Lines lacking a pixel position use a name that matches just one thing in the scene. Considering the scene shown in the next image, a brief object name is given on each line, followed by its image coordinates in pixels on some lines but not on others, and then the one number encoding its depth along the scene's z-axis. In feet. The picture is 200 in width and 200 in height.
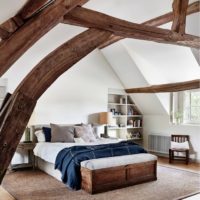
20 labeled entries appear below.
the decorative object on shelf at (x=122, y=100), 25.82
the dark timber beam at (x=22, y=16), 8.57
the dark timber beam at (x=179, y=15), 13.52
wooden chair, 20.87
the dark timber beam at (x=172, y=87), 20.25
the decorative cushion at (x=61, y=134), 18.63
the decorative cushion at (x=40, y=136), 18.70
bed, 13.87
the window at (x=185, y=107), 23.21
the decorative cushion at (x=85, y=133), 19.30
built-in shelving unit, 25.25
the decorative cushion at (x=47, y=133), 18.80
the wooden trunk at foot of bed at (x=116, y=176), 13.80
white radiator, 24.29
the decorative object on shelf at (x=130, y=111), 26.30
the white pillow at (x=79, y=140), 18.79
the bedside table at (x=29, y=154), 18.42
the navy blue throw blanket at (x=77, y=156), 14.21
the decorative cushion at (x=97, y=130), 20.98
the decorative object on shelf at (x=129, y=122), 26.21
